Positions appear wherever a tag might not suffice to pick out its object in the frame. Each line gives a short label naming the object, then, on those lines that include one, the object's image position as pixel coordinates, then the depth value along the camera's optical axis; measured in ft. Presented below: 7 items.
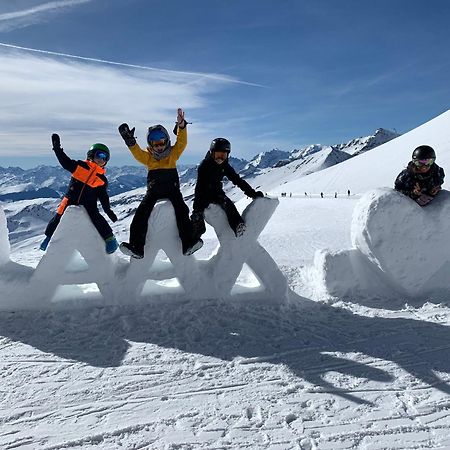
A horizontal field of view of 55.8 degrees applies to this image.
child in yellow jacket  17.35
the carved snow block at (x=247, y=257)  18.37
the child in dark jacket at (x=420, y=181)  18.98
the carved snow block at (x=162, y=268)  17.58
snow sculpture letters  17.35
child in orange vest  18.52
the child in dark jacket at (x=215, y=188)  17.97
